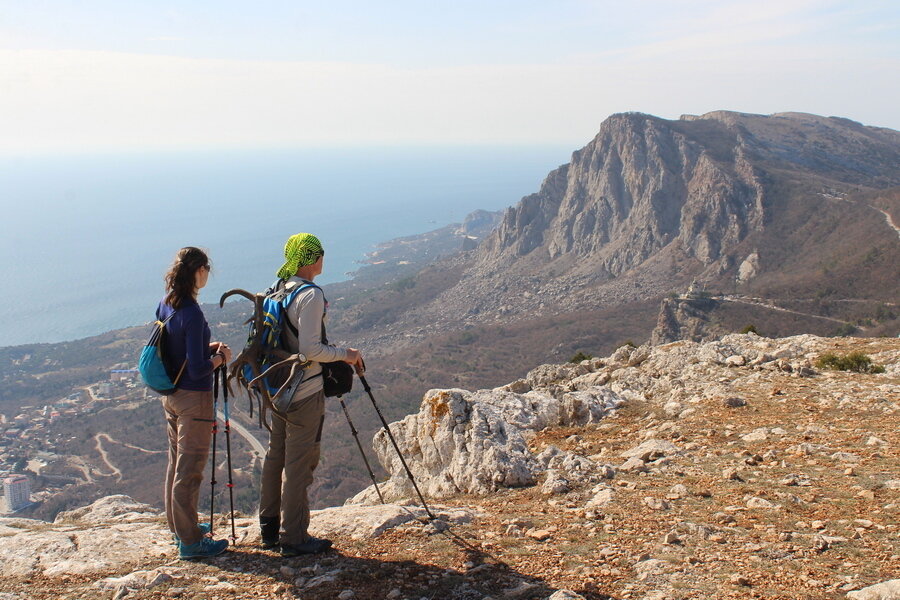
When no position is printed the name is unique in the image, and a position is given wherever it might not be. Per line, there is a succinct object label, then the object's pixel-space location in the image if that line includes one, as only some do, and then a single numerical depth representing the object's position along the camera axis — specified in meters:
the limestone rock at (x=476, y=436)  8.34
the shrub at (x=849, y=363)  11.91
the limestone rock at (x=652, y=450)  8.31
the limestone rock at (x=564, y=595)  4.44
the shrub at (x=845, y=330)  62.64
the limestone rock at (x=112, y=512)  8.52
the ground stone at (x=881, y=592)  4.02
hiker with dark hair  5.49
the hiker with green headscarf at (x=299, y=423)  5.45
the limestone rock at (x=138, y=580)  5.11
